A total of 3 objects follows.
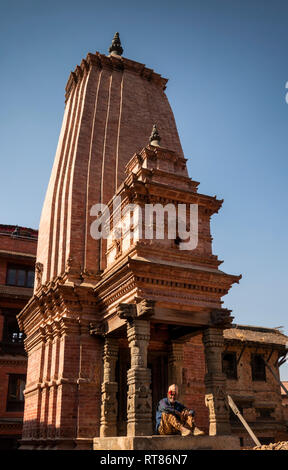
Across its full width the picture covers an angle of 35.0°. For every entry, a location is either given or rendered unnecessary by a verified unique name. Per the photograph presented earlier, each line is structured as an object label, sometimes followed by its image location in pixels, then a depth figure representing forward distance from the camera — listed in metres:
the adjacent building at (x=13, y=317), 26.22
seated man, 11.59
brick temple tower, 14.18
